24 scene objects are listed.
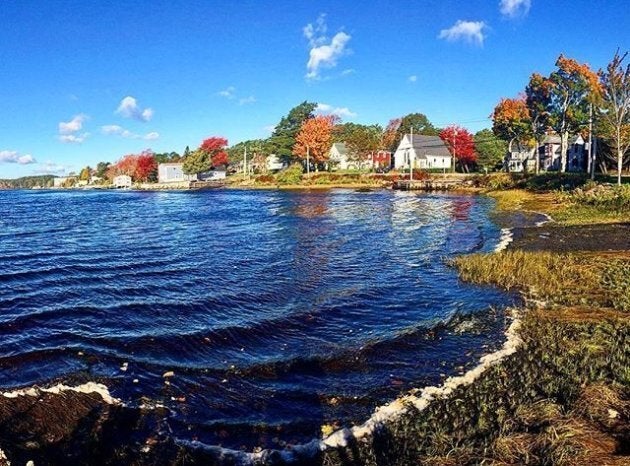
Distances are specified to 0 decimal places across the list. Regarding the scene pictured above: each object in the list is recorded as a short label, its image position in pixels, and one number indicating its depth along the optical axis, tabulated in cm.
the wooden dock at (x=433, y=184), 7012
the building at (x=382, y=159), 11475
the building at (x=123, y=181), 15225
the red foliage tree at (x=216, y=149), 13162
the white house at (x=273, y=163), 12921
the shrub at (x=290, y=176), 9600
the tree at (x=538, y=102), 6900
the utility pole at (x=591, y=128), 4853
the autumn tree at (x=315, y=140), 10150
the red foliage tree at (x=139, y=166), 15338
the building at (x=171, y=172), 13912
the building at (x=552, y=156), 7431
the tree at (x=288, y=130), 10688
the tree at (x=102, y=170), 19212
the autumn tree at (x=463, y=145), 9349
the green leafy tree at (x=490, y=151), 8656
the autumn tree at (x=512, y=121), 7506
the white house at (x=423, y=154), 10281
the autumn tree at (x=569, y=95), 6341
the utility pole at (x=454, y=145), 9336
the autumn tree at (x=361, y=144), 10750
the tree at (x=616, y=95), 3472
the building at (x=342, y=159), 11594
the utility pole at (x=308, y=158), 10181
